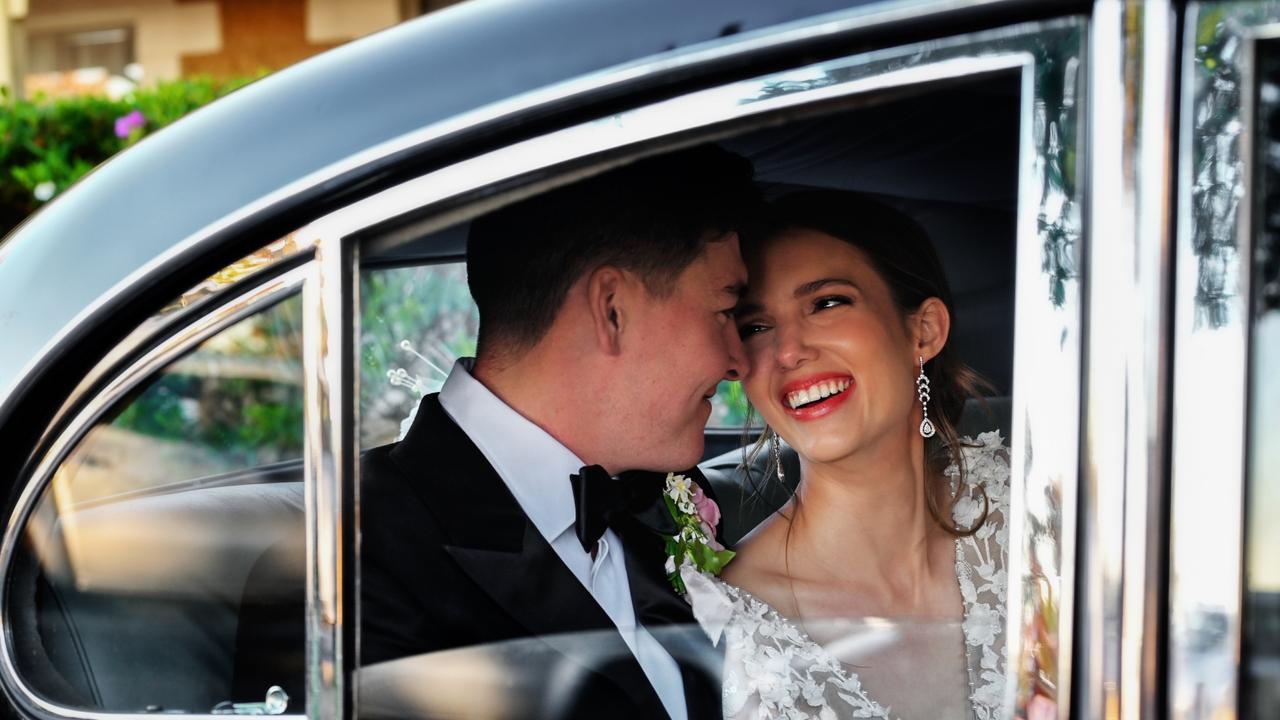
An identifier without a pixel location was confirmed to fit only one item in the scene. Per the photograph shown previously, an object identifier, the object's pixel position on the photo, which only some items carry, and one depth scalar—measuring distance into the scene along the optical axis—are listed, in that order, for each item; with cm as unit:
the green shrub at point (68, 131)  564
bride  131
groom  125
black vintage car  107
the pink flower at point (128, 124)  542
